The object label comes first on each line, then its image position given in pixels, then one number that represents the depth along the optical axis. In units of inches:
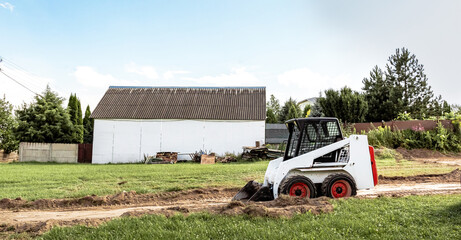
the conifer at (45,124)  1305.4
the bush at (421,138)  931.3
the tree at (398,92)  1587.1
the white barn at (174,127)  1125.1
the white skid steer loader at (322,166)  338.0
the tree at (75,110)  1497.3
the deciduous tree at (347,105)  1421.0
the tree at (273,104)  2650.8
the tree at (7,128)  1344.0
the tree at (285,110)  2020.4
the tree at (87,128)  1704.0
